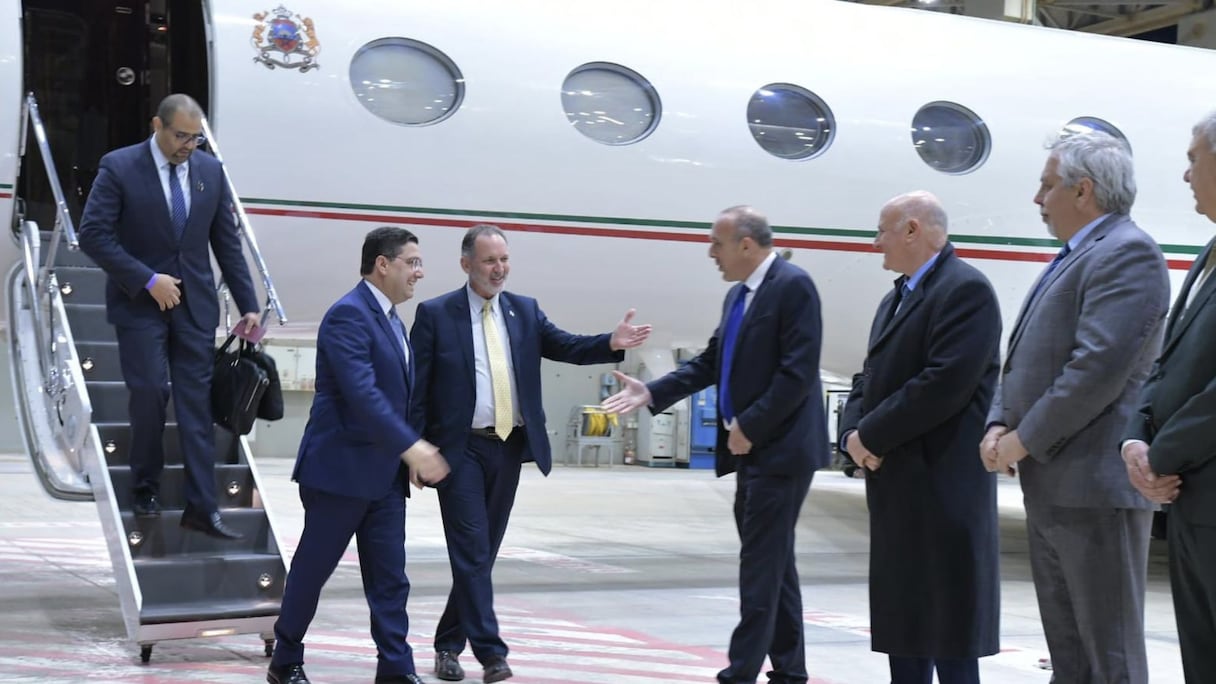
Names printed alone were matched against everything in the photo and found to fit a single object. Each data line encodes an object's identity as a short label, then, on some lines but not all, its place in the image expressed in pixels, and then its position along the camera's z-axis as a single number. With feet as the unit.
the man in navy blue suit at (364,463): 15.90
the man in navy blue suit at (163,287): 18.39
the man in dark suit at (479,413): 17.57
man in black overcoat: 14.19
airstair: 18.60
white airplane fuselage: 24.81
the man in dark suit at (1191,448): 10.62
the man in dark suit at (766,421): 15.90
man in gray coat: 12.74
